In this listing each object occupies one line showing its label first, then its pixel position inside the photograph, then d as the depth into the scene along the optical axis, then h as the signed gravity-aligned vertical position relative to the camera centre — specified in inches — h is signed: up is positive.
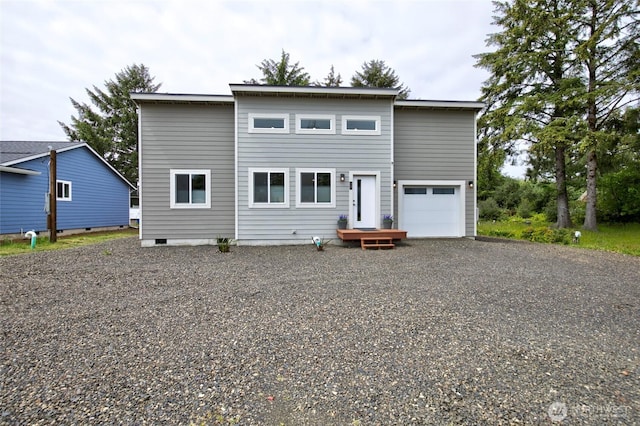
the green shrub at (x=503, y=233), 476.0 -41.8
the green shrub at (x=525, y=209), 740.0 -0.2
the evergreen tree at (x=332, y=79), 989.8 +446.8
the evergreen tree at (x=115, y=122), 1007.2 +305.4
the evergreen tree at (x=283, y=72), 947.3 +455.8
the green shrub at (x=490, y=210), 813.9 -3.1
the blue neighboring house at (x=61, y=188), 450.0 +38.6
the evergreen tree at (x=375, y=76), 966.4 +451.1
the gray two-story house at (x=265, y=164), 363.9 +58.0
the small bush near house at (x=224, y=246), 324.2 -41.8
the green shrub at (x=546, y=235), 401.7 -37.9
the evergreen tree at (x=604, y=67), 457.4 +239.8
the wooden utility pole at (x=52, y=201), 404.8 +11.3
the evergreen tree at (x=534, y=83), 494.9 +241.1
